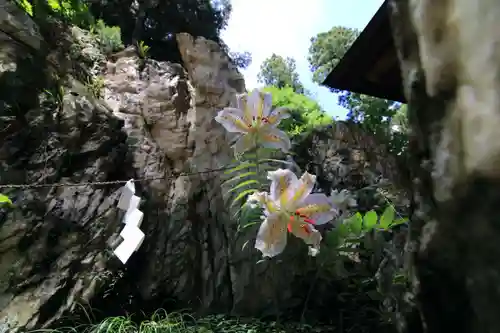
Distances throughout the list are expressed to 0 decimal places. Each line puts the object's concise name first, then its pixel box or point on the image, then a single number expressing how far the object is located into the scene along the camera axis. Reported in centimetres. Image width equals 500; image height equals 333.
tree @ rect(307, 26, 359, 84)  847
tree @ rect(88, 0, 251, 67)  716
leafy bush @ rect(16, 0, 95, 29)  231
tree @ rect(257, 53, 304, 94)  972
